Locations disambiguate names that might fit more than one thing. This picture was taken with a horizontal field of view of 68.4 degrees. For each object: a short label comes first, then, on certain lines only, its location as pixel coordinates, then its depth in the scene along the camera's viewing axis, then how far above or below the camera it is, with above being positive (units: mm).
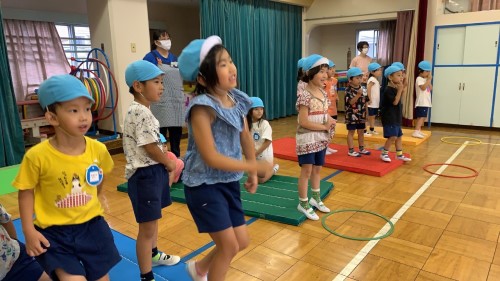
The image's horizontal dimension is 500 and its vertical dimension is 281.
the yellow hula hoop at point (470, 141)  5722 -1124
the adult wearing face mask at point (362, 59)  6551 +217
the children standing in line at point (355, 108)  4613 -464
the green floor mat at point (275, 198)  3004 -1139
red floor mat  4238 -1102
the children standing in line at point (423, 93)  5754 -357
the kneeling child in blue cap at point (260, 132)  3650 -584
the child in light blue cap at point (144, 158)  1917 -430
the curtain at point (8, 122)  4684 -578
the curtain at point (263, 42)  6945 +666
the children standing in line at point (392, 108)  4297 -440
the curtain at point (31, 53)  7023 +480
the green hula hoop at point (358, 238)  2658 -1182
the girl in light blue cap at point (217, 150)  1515 -333
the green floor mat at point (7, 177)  3926 -1156
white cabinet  6676 -473
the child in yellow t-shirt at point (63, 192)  1405 -452
